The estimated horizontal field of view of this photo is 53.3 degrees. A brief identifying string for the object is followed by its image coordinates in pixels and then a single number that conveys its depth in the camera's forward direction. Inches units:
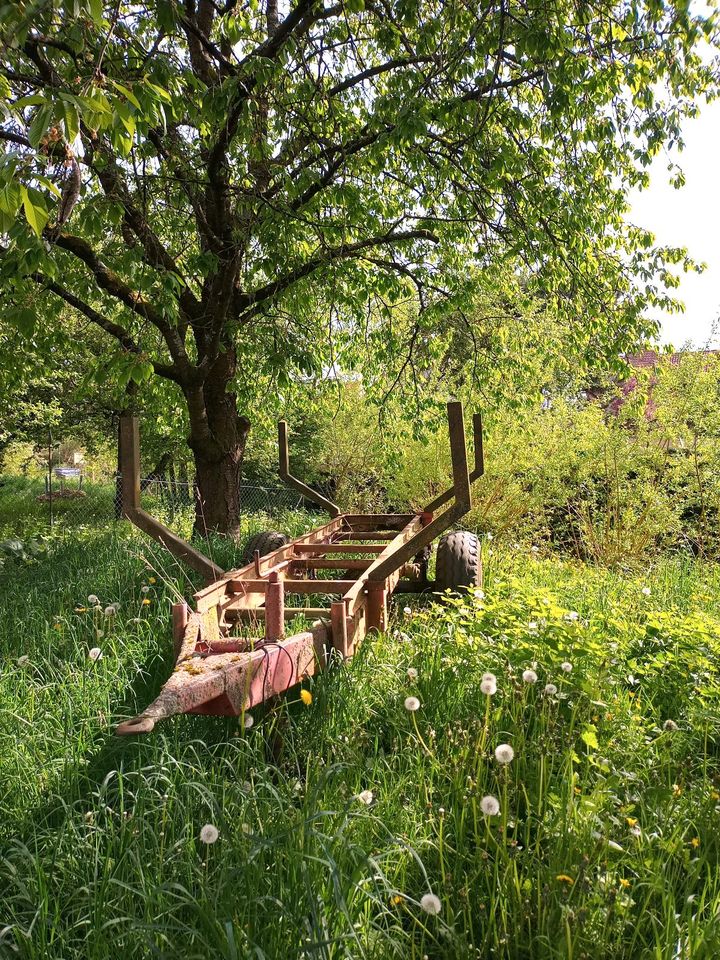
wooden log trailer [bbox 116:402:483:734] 100.0
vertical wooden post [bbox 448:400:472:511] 189.0
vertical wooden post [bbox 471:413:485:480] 236.1
